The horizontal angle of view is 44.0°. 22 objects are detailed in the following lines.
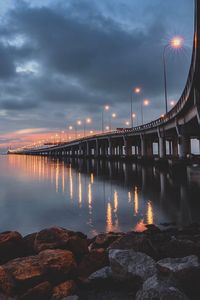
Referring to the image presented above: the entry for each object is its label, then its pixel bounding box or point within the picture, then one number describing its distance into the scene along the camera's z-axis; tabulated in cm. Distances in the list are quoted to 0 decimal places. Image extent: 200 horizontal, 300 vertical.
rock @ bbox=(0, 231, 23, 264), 938
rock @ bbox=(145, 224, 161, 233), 1220
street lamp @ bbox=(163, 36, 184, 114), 3108
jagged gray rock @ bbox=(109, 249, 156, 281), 675
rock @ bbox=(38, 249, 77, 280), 741
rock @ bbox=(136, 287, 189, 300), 514
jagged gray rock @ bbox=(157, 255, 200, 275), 636
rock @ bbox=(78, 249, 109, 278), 808
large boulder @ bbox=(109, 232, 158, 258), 825
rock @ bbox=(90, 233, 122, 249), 1032
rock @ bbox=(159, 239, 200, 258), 816
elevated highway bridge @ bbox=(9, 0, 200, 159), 2487
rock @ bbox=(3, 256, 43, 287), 709
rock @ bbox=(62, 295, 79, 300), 640
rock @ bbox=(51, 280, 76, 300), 673
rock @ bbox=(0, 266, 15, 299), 698
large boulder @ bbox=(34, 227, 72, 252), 932
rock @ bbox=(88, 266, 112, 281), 736
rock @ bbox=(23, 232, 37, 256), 986
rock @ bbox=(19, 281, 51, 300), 666
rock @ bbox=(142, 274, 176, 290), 541
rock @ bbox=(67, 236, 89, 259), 937
